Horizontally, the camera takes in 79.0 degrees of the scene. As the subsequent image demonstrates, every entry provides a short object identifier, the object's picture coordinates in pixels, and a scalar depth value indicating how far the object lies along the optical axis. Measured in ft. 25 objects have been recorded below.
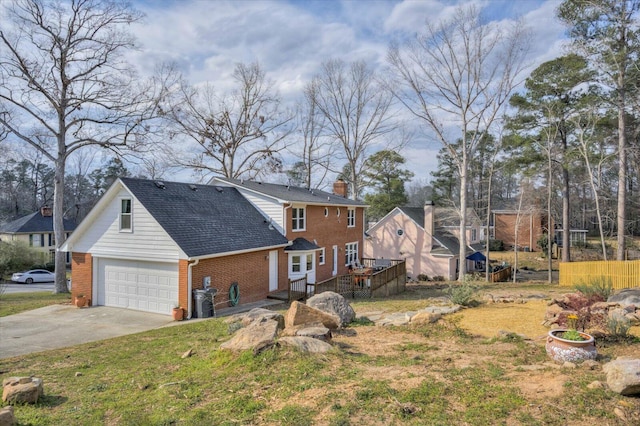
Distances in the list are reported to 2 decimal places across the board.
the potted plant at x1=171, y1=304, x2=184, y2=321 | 44.24
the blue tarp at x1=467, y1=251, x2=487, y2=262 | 96.82
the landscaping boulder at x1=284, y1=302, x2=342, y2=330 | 28.04
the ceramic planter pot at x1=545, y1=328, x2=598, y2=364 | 20.12
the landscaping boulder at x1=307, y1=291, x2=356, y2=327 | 32.63
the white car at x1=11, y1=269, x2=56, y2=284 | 107.34
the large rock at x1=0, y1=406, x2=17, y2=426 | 15.08
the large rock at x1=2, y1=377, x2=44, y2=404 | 18.93
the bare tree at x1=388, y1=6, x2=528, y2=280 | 74.23
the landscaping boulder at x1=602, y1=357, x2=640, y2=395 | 15.47
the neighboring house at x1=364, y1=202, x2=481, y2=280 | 97.96
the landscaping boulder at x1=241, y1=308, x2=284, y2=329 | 29.03
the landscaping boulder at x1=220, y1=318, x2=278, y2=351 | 23.45
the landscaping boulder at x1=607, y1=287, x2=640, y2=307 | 33.72
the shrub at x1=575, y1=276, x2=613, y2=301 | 38.96
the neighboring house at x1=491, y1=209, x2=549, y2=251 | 139.83
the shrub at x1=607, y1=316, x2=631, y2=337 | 24.52
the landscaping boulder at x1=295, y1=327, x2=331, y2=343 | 25.22
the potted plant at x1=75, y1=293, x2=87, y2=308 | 51.31
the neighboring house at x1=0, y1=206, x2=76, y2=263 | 129.08
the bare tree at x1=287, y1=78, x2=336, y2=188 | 114.15
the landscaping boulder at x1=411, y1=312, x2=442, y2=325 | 32.63
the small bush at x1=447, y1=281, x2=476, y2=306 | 40.63
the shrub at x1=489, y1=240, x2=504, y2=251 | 140.77
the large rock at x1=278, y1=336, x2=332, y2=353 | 23.14
